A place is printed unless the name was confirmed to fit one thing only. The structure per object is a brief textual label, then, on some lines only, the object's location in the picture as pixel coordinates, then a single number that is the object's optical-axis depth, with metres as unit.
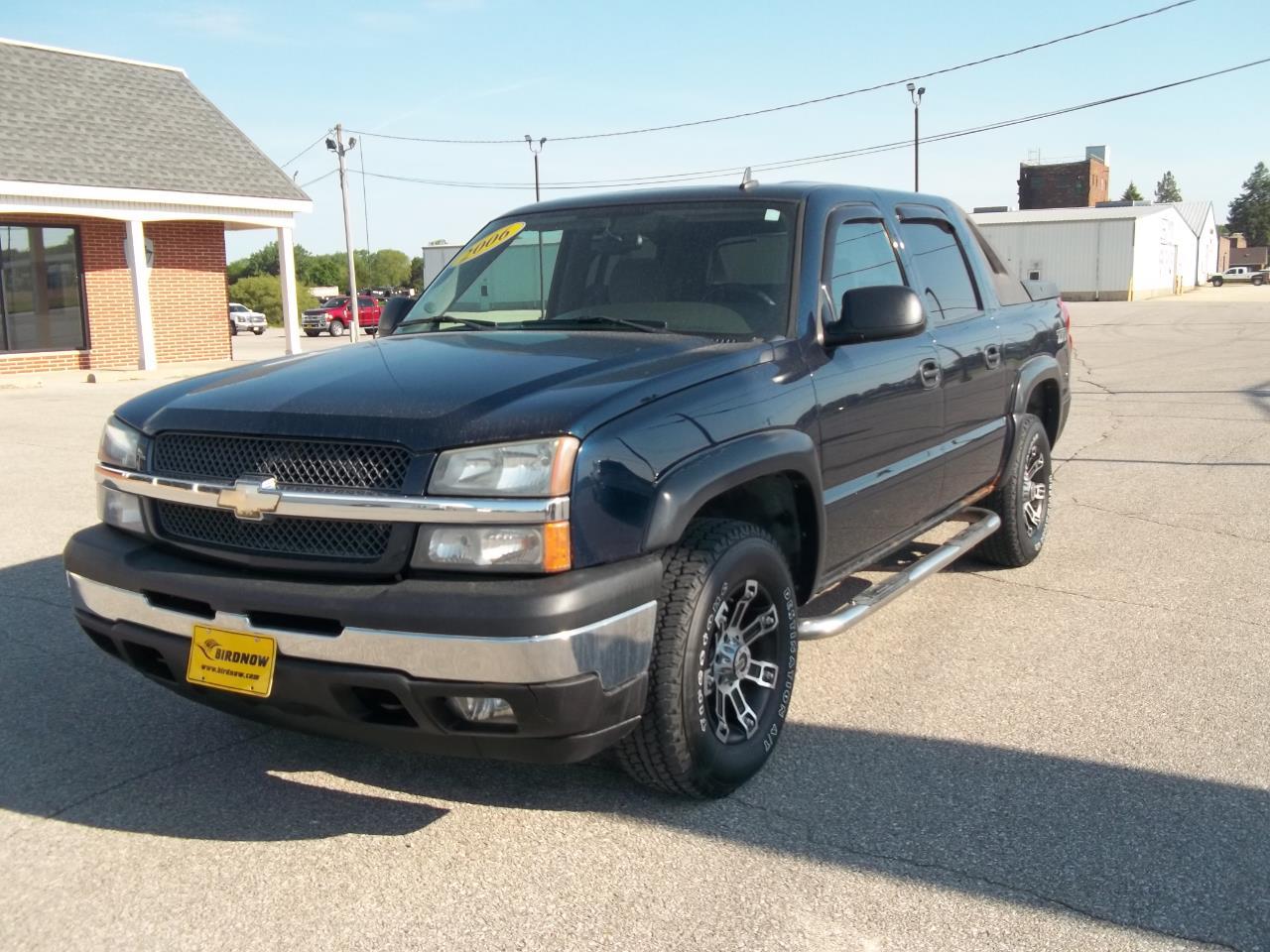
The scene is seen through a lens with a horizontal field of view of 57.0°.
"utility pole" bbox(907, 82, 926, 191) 43.09
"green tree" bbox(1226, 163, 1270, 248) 140.38
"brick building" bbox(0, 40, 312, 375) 19.34
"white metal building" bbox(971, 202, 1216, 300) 59.06
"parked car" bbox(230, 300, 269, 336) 44.63
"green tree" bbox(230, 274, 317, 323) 55.75
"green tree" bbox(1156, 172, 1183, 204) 165.00
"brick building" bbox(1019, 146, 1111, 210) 82.00
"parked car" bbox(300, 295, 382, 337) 41.72
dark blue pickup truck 2.89
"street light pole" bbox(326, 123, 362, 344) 36.62
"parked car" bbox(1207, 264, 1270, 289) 89.19
